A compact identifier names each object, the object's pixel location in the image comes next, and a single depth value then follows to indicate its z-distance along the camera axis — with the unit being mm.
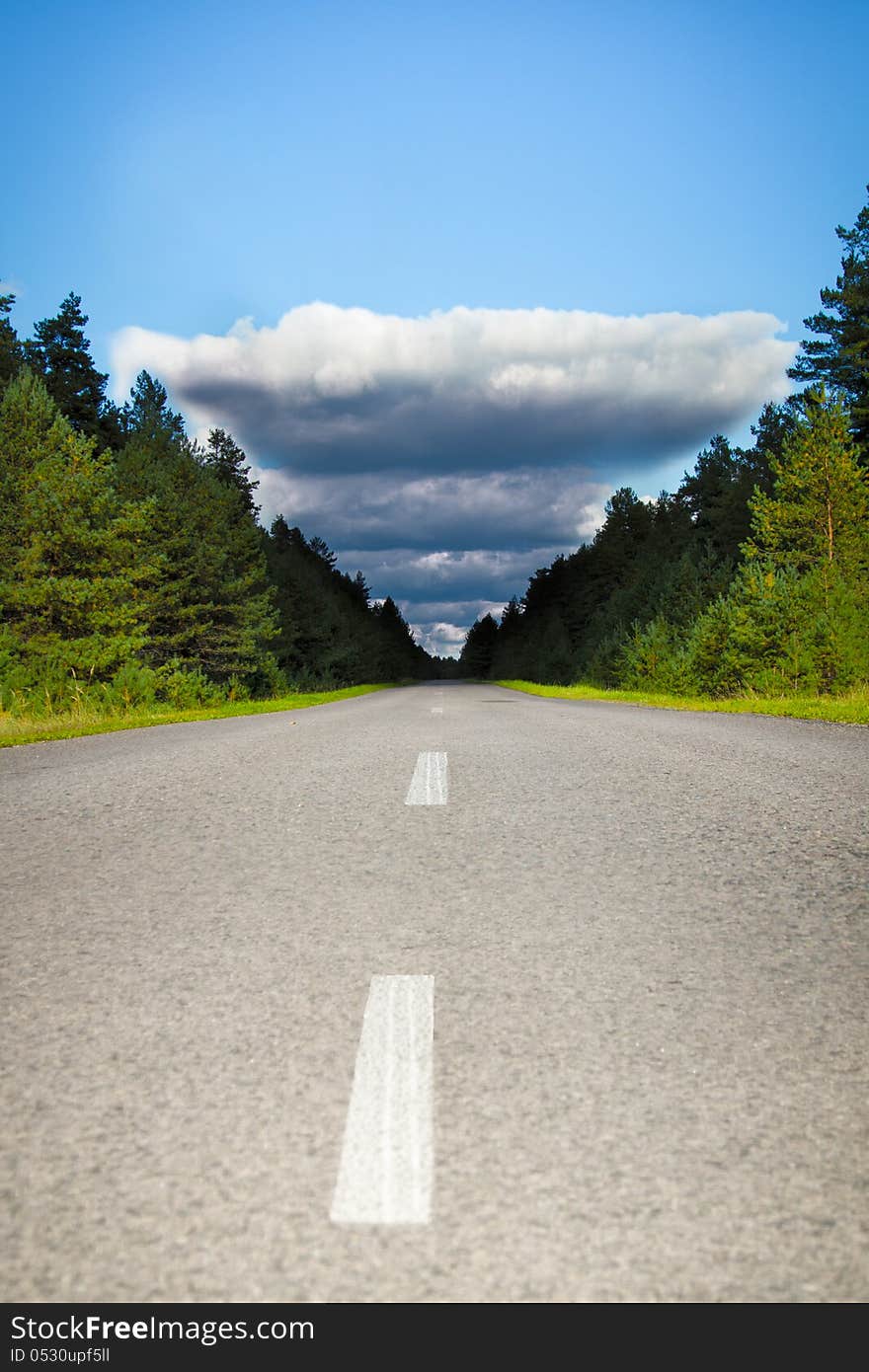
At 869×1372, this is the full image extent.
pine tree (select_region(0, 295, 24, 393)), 33447
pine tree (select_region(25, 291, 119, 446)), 41781
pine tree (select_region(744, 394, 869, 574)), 27141
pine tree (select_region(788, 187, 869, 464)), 32000
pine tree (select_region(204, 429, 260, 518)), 61219
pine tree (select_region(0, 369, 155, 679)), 19500
